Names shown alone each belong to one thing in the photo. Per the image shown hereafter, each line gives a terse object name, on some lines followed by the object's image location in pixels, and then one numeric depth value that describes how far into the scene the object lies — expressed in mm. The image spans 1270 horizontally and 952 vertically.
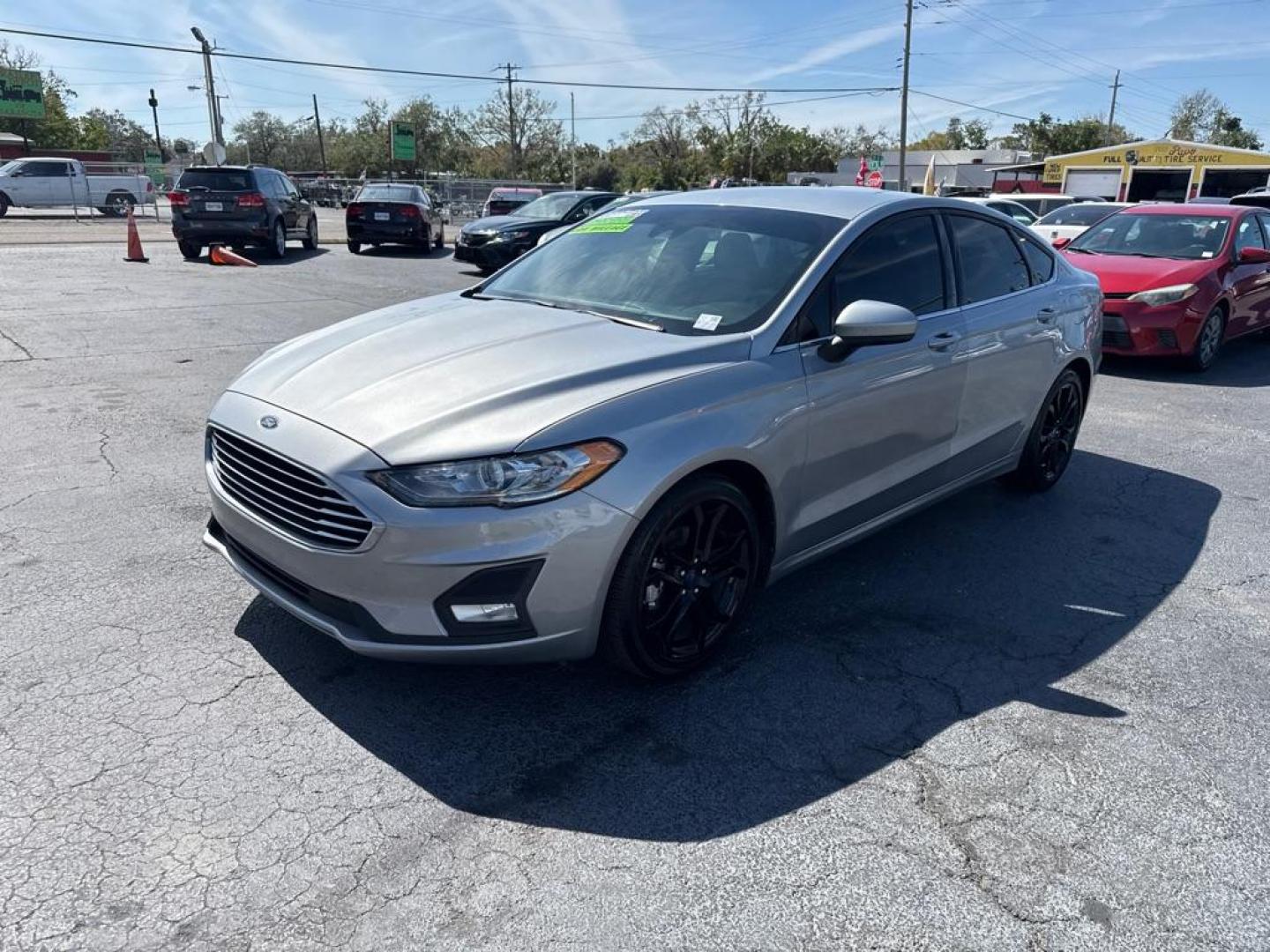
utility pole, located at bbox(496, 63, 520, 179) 79081
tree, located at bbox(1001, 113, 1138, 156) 83750
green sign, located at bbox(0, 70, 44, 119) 57031
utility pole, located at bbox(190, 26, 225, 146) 43312
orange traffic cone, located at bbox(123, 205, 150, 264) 17016
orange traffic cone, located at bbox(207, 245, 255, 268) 16938
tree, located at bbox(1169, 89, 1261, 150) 87438
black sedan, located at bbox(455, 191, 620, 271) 16547
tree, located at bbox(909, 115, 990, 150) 108562
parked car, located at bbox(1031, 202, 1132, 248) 16141
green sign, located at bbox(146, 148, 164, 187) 43812
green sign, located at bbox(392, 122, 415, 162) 48031
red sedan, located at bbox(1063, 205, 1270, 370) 8984
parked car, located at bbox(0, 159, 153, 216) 31391
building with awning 47344
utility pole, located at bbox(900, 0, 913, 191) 47406
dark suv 17094
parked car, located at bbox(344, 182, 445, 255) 20266
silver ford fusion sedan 2764
